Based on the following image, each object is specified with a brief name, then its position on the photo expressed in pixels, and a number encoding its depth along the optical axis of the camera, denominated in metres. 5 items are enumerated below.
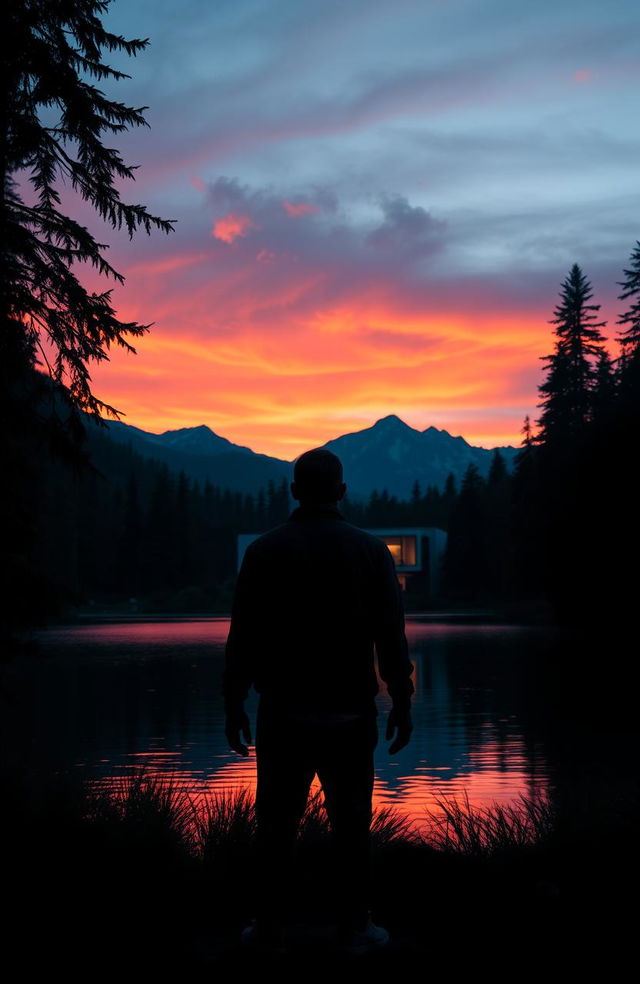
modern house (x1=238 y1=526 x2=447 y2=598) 112.06
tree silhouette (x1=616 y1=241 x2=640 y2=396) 61.85
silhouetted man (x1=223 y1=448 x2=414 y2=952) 4.43
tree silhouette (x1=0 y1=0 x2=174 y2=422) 11.10
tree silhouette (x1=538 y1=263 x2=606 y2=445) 61.03
